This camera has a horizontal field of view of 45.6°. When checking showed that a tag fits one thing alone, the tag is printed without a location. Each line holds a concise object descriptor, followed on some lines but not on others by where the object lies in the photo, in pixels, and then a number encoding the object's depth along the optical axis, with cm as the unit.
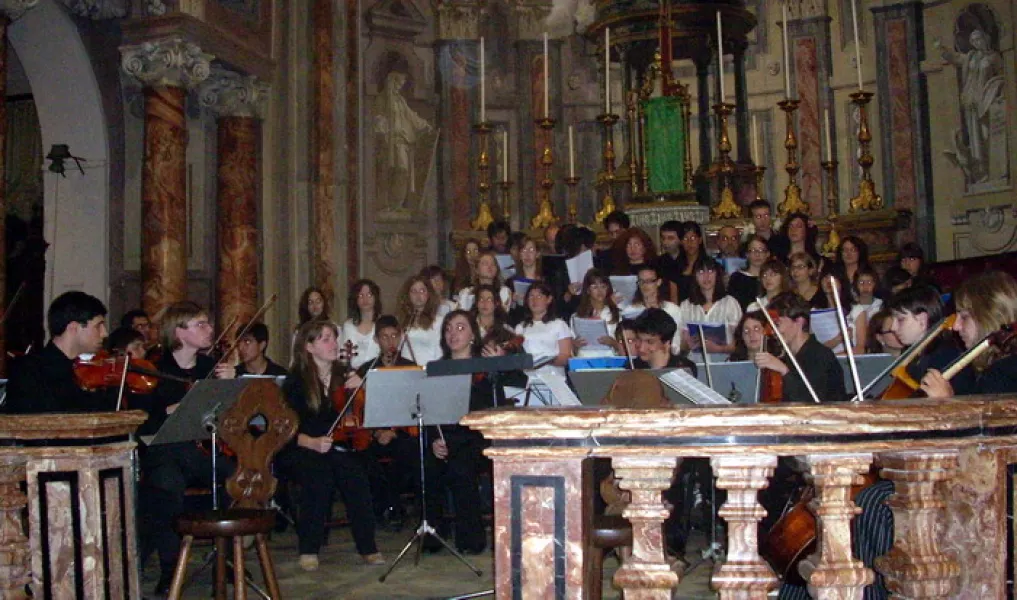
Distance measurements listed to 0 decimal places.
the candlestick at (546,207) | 1087
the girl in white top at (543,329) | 755
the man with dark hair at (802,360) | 590
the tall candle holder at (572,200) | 1101
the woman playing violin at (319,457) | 630
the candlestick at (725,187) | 1030
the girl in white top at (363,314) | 813
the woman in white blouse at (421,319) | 802
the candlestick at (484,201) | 1095
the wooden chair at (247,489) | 470
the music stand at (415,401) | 606
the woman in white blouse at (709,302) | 773
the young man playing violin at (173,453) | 573
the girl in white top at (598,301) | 761
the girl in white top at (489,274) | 821
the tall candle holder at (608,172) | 986
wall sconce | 991
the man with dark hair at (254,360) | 767
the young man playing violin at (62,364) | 482
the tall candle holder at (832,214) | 1017
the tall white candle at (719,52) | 1008
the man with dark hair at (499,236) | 941
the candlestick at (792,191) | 1022
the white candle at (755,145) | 1120
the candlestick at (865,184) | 991
